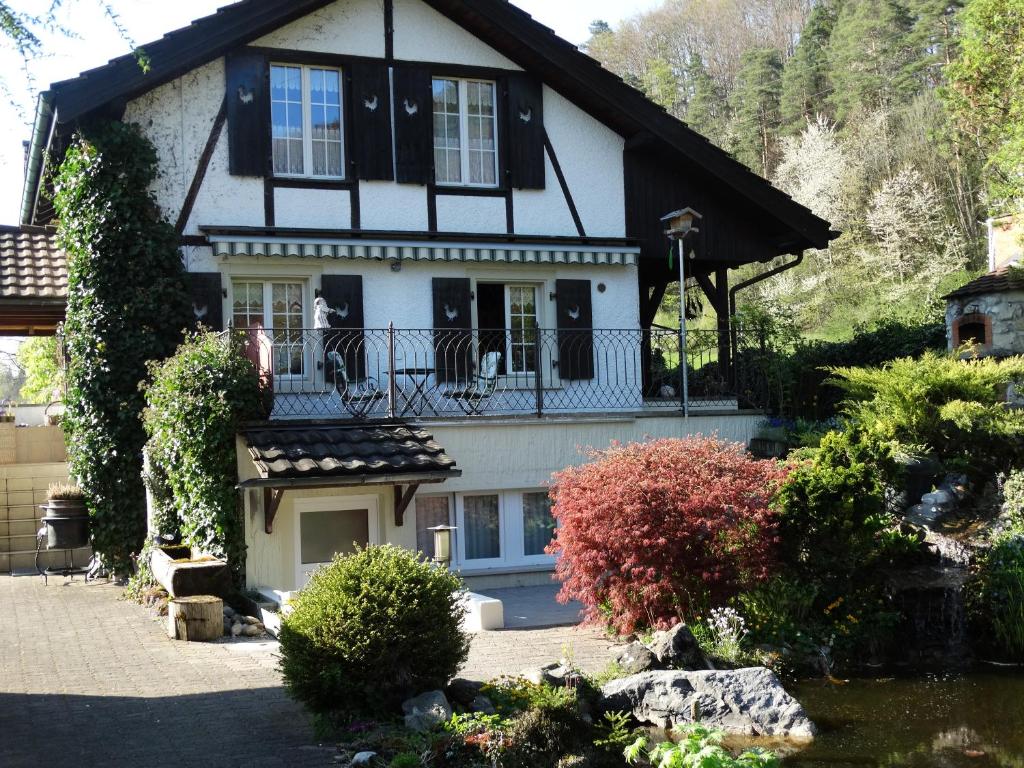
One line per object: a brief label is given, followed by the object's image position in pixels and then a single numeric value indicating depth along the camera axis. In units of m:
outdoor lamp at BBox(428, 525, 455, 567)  11.54
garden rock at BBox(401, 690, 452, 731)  7.34
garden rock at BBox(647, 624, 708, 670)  9.31
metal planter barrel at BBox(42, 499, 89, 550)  14.41
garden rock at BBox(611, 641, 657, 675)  9.15
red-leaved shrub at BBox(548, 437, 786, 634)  10.45
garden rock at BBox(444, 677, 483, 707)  7.93
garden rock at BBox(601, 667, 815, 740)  8.41
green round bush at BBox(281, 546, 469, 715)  7.69
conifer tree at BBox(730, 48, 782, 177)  43.81
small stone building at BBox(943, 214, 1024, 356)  17.64
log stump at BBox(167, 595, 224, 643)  10.85
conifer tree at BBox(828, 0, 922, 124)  39.53
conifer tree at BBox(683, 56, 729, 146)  46.03
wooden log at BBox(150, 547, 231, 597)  11.23
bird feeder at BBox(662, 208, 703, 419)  15.48
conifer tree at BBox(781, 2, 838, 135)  42.31
